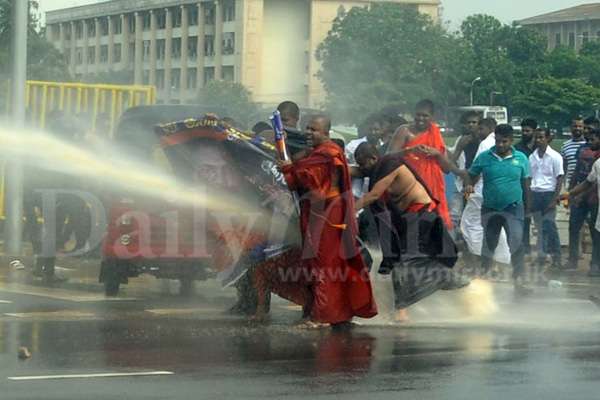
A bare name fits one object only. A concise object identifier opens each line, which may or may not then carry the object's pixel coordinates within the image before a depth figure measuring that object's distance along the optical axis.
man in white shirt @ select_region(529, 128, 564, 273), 17.70
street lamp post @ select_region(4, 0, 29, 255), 17.06
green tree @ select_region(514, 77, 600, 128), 82.12
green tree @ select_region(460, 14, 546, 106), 85.38
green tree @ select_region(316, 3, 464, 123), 64.12
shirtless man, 12.38
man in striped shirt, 18.53
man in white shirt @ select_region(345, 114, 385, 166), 15.99
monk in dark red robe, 11.84
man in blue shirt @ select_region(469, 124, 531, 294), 15.23
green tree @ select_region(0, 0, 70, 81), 41.41
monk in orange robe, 13.70
